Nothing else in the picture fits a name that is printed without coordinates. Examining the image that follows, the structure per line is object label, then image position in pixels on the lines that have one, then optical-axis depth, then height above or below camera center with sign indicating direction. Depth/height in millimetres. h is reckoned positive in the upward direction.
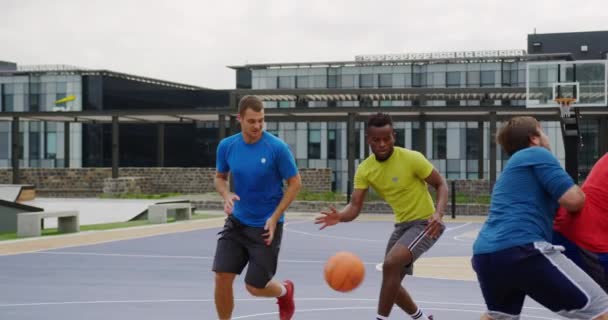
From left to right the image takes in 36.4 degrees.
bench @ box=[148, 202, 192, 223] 26503 -1610
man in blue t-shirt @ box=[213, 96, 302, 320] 7633 -400
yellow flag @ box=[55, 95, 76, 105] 71300 +4302
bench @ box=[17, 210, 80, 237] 20906 -1540
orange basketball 7598 -972
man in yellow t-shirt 7574 -383
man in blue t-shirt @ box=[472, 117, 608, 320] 5125 -509
